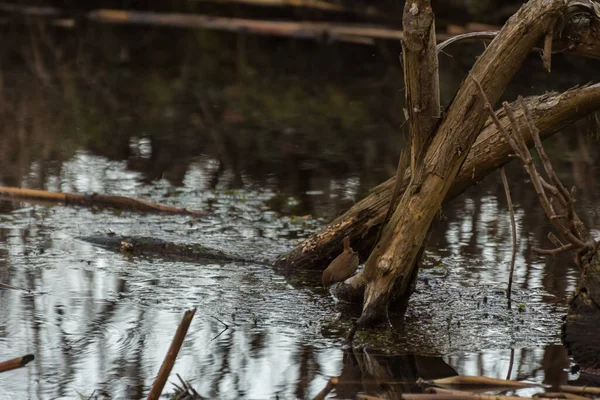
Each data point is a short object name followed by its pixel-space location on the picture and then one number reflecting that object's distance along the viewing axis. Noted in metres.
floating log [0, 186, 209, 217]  19.02
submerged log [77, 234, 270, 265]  16.31
